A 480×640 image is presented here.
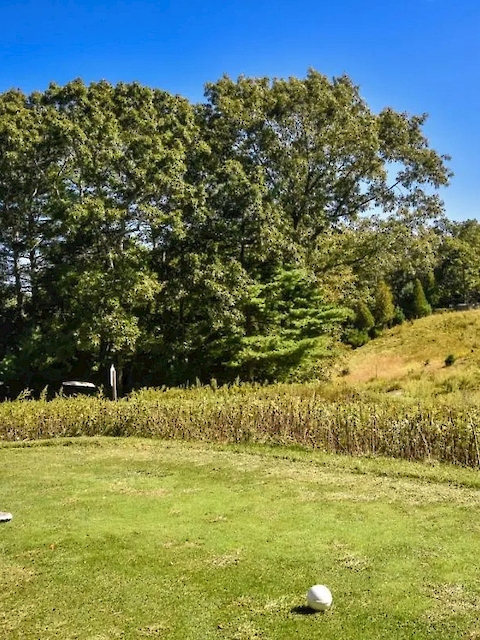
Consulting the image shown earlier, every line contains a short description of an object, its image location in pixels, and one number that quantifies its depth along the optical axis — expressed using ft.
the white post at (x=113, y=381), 43.24
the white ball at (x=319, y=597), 11.83
